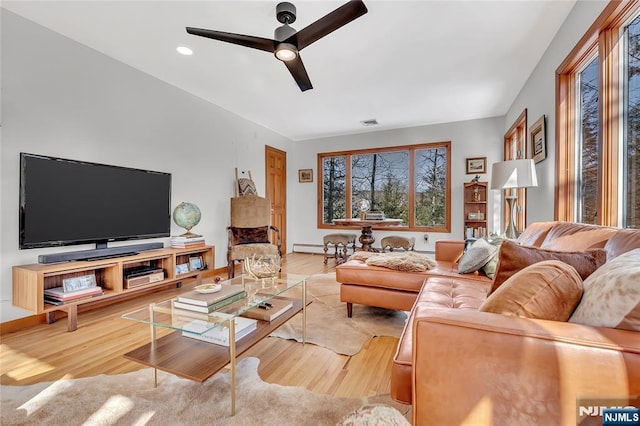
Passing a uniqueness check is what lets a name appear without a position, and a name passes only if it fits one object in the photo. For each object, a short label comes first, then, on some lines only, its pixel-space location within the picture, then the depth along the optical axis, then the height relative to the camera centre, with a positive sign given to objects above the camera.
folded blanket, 2.37 -0.43
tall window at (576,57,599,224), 2.17 +0.53
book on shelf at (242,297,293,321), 1.85 -0.66
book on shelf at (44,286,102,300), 2.27 -0.66
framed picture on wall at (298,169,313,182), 6.32 +0.78
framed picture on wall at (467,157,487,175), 5.00 +0.79
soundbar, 2.37 -0.38
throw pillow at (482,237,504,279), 2.18 -0.42
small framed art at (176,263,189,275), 3.34 -0.67
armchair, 4.29 -0.15
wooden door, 5.64 +0.52
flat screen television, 2.37 +0.08
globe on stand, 3.56 -0.06
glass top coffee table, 1.34 -0.70
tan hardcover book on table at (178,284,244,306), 1.56 -0.48
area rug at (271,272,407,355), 2.12 -0.94
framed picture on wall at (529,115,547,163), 2.92 +0.75
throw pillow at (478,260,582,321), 0.93 -0.27
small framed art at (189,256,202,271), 3.53 -0.64
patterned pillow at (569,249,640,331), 0.78 -0.25
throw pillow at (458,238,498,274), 2.23 -0.36
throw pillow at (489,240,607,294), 1.19 -0.20
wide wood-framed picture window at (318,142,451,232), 5.37 +0.53
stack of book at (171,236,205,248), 3.39 -0.37
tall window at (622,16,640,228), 1.73 +0.52
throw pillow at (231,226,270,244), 4.28 -0.36
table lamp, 2.72 +0.34
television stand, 2.17 -0.59
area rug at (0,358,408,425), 1.32 -0.94
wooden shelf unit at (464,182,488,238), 4.95 +0.03
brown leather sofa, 0.72 -0.42
